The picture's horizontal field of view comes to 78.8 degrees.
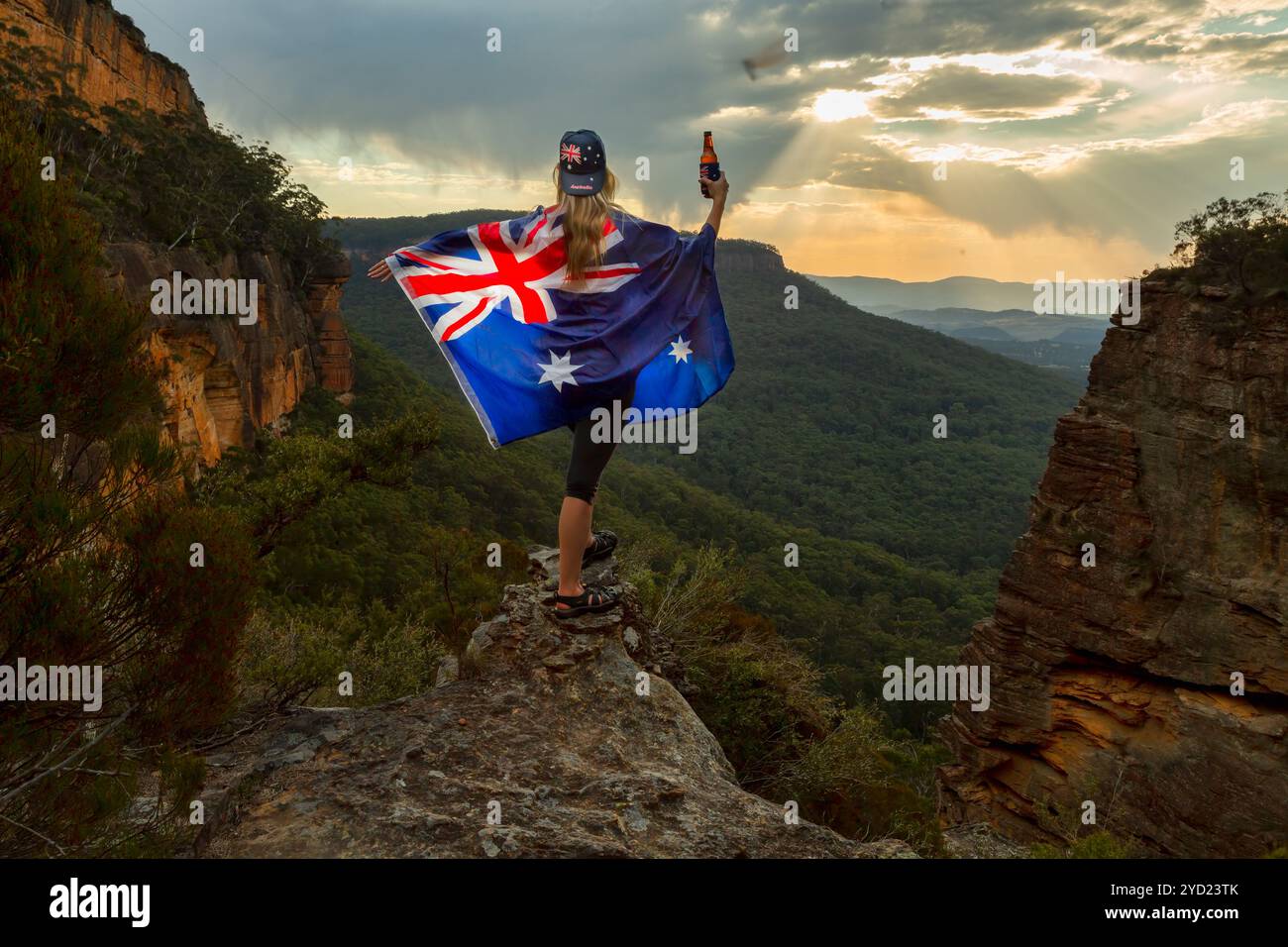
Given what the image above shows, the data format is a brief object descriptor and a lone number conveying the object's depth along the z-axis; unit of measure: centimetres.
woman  452
